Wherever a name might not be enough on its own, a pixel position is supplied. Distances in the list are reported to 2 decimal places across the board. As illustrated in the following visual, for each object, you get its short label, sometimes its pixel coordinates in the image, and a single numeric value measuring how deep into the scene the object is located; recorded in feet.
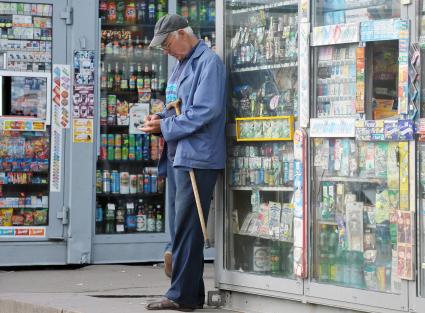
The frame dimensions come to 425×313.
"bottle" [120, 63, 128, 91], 49.26
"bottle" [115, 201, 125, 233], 49.03
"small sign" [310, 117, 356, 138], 29.11
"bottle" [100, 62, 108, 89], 48.76
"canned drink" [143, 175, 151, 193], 49.70
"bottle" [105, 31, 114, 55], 48.99
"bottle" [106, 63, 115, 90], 49.03
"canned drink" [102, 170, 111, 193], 48.99
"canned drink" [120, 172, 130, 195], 49.38
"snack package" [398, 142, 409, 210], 27.41
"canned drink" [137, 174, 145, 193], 49.62
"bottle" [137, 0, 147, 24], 49.66
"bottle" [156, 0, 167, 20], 49.85
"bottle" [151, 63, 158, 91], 49.62
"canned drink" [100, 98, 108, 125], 48.72
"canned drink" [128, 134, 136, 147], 49.30
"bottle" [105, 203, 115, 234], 48.91
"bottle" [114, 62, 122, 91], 49.15
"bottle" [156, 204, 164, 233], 49.34
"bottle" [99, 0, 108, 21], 48.76
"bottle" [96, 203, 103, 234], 48.60
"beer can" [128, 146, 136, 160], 49.34
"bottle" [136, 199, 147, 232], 49.26
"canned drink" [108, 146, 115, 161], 49.07
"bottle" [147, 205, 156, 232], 49.30
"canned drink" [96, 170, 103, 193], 48.76
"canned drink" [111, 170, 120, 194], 49.19
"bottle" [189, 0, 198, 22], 50.09
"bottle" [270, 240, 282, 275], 32.21
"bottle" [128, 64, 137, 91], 49.42
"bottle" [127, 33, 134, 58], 49.50
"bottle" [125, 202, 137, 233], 49.19
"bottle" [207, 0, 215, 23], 50.32
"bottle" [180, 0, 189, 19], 50.01
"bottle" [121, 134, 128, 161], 49.19
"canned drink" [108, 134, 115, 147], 48.99
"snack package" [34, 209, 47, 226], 48.05
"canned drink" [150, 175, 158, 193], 49.73
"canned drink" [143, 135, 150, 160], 49.50
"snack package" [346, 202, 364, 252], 29.06
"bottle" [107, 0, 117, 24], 49.07
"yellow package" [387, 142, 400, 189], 27.77
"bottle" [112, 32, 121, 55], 49.15
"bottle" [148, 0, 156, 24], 49.70
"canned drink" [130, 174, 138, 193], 49.58
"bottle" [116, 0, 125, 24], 49.26
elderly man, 31.66
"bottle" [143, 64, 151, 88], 49.54
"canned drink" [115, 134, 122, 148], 49.11
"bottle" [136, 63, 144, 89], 49.46
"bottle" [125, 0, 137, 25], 49.46
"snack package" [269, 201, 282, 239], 31.97
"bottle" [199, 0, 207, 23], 50.24
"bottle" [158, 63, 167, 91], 49.77
